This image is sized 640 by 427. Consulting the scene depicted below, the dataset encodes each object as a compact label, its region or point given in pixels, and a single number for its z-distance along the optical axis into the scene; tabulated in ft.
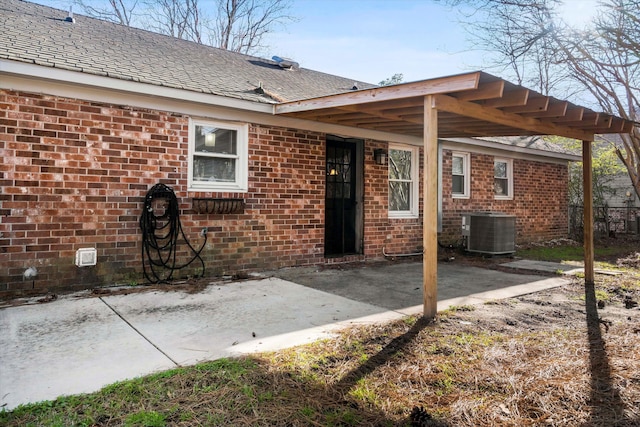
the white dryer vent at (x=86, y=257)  17.18
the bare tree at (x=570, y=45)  24.13
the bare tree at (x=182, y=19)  60.54
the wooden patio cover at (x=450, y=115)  14.07
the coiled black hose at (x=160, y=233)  18.74
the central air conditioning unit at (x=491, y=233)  29.55
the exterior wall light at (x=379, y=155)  27.30
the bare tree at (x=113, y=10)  52.42
